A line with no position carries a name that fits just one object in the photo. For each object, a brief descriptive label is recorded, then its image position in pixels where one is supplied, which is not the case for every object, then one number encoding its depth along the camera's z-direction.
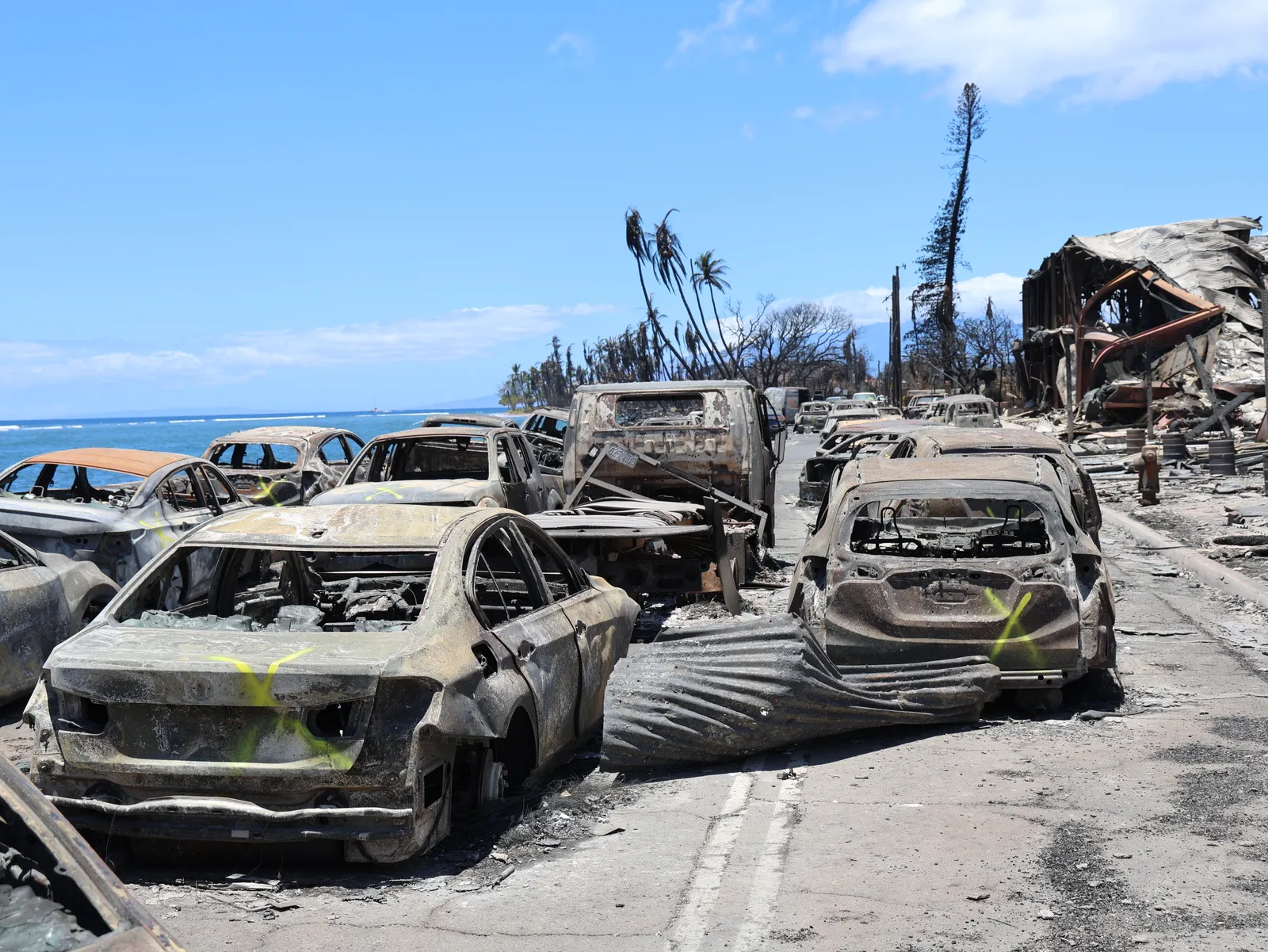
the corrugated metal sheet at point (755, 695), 7.07
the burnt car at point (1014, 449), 10.13
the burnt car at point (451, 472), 11.16
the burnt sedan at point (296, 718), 5.21
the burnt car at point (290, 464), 18.05
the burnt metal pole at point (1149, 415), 30.28
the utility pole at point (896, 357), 69.00
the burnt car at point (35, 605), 8.41
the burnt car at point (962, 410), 28.96
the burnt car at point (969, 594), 7.84
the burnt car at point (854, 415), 32.56
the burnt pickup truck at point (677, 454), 13.74
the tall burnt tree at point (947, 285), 70.12
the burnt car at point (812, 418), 59.69
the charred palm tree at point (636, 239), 69.44
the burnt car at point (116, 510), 10.38
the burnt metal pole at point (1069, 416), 38.44
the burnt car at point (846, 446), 17.97
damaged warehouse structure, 39.69
